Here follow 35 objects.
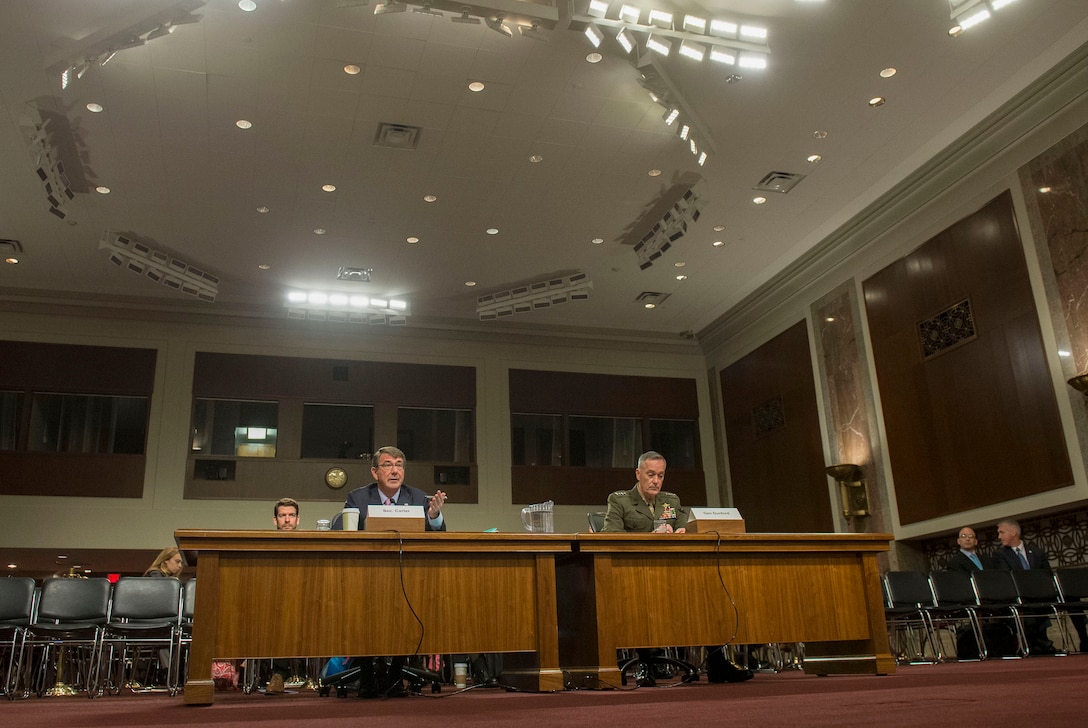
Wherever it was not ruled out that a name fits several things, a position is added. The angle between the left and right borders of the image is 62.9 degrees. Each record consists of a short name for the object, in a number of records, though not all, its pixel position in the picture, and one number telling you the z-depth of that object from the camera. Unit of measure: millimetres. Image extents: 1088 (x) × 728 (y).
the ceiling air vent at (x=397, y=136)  8336
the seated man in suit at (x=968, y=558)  8047
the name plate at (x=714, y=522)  4605
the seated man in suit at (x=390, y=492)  4828
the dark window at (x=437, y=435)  12977
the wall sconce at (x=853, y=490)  10445
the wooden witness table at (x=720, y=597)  4309
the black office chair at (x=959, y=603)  7301
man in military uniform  5301
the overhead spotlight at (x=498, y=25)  6473
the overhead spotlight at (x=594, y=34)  6641
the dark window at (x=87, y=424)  11773
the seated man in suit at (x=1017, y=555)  7857
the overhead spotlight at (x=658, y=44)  6723
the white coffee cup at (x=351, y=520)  4285
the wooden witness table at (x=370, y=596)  3877
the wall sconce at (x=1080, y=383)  7406
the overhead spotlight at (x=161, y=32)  6402
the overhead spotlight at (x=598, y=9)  6441
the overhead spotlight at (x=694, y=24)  6637
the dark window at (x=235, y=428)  12266
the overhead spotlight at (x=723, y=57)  6785
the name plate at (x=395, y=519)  4145
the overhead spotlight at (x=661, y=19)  6582
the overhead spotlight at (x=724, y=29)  6711
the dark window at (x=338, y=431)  12625
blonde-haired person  7590
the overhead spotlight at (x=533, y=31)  6547
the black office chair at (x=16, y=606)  6266
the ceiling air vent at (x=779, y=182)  9461
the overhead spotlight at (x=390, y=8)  6043
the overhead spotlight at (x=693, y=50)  6781
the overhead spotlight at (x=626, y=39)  6668
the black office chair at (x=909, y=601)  7303
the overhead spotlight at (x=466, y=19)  6363
